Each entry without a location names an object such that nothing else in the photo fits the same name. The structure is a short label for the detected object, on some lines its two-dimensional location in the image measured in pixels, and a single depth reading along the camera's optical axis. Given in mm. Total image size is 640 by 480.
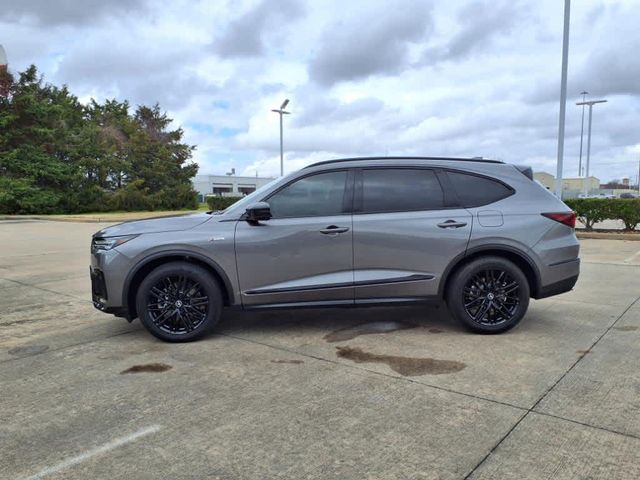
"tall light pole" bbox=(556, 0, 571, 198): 17053
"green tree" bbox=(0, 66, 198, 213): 33344
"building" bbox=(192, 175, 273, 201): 88875
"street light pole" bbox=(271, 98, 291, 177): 28412
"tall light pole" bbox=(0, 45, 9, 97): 33094
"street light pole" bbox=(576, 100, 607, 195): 35719
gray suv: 4906
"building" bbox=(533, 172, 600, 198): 70875
